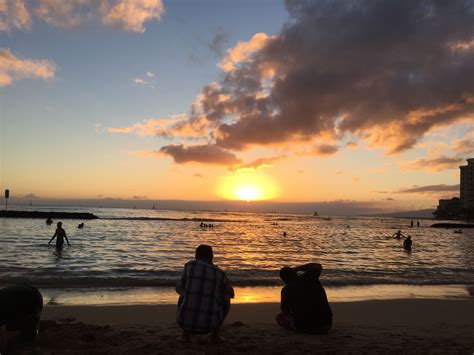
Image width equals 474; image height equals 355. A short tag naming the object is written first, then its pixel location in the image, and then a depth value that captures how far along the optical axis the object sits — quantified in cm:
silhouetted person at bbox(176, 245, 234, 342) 579
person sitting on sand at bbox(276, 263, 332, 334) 708
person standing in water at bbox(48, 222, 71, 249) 2266
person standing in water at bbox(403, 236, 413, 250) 3095
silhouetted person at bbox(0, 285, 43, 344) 543
